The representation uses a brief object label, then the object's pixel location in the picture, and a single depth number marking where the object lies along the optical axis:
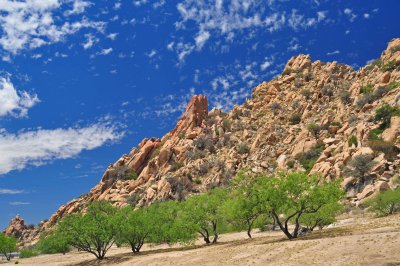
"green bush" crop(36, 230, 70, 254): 58.22
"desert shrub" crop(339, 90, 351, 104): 99.07
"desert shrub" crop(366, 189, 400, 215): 49.78
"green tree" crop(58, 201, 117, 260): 52.88
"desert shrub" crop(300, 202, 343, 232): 44.00
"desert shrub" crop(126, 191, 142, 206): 96.78
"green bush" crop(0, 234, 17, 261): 82.06
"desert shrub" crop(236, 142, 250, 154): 101.38
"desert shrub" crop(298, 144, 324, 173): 82.50
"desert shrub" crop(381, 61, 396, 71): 99.49
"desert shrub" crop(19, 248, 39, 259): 84.25
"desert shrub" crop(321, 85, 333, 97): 110.50
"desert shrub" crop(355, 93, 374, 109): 90.44
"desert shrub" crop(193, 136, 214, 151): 109.56
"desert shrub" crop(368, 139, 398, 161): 65.89
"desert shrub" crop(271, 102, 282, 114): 116.14
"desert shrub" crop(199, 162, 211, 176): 101.00
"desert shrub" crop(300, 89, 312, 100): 113.99
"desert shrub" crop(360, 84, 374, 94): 95.81
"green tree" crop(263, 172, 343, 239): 38.75
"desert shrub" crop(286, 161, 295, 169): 85.12
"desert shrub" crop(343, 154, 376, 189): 63.84
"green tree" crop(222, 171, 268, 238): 41.06
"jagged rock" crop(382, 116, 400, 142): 69.38
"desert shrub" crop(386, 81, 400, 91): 88.40
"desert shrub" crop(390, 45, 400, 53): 113.68
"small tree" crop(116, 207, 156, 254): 53.53
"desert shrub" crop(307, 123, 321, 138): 92.88
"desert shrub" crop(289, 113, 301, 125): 106.38
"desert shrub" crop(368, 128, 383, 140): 72.75
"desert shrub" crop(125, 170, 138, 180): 115.25
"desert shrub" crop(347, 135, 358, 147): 74.88
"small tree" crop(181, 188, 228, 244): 52.19
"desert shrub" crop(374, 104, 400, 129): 74.62
